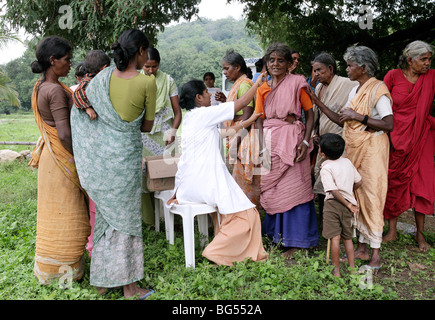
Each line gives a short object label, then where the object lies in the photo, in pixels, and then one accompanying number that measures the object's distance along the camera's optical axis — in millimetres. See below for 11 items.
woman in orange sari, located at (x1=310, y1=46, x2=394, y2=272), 3719
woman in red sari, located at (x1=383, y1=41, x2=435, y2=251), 4121
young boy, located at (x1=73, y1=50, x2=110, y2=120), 3801
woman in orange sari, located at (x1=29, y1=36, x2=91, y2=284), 3238
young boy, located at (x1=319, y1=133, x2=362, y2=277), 3514
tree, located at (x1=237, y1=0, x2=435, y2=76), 6941
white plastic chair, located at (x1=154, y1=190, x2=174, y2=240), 4270
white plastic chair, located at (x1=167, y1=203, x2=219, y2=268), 3709
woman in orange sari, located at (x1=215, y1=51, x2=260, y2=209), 4391
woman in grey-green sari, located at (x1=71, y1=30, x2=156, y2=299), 3012
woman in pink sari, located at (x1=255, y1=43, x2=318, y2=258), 4012
